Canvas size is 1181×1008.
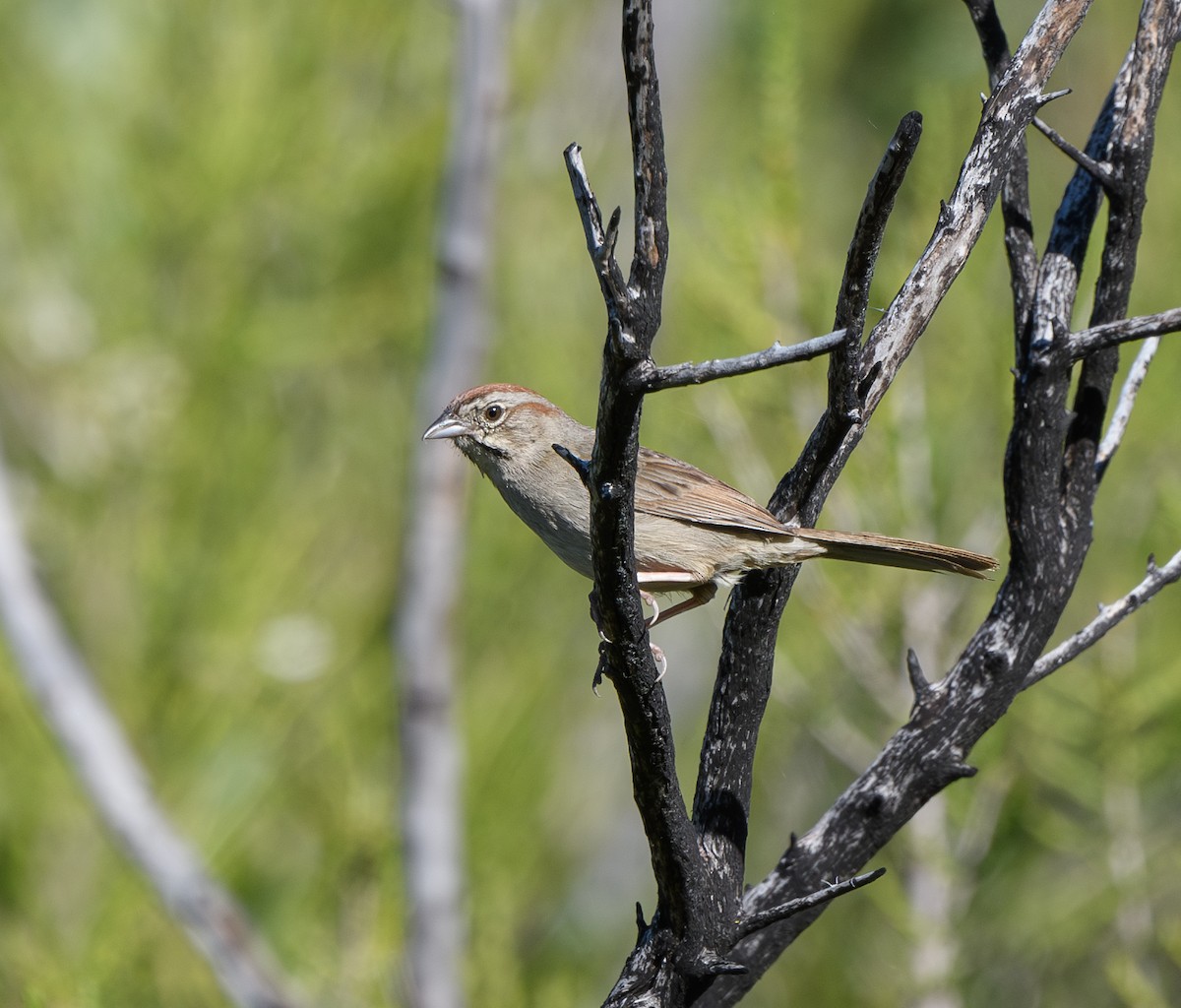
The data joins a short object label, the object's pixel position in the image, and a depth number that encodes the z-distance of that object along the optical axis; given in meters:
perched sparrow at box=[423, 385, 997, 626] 6.52
